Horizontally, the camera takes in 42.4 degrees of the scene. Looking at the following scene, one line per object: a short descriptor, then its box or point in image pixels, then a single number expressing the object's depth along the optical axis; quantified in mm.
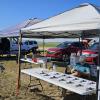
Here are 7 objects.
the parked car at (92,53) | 6885
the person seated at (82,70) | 4862
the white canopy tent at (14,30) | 8047
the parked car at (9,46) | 11955
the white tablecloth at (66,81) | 3110
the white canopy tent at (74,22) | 3008
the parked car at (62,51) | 10257
